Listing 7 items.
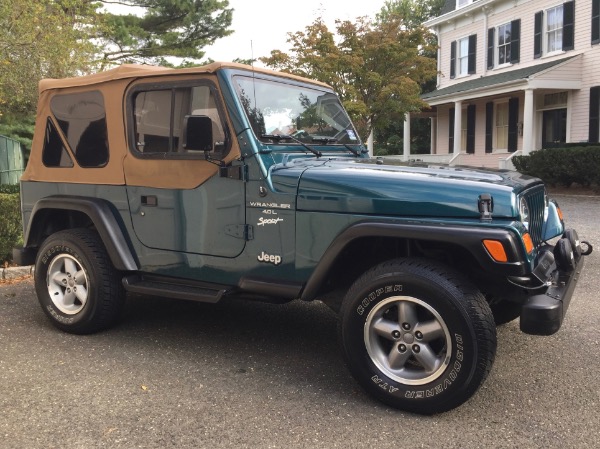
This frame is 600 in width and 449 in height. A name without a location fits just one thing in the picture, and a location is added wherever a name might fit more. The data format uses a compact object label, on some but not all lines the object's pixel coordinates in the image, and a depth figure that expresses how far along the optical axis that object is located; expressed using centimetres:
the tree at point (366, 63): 1541
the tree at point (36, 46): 1011
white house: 1767
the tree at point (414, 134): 3653
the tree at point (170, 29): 2109
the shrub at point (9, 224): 672
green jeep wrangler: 309
